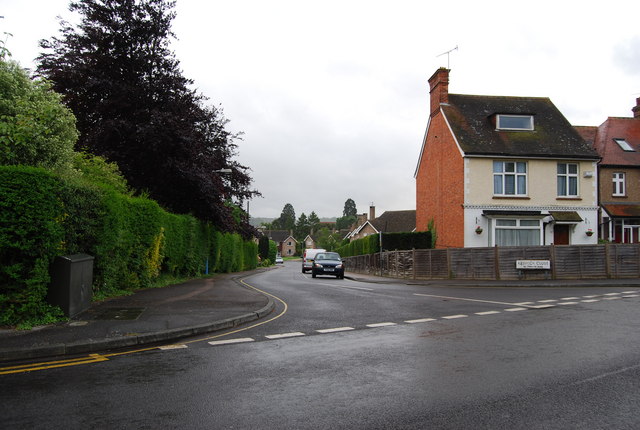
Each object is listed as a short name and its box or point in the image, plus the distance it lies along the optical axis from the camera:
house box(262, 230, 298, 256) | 172.50
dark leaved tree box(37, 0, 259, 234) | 22.36
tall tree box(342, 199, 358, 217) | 188.40
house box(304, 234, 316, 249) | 162.45
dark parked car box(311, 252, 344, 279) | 30.67
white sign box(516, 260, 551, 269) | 23.31
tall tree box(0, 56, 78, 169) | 13.45
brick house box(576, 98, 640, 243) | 32.16
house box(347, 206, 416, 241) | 74.50
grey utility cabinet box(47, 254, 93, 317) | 9.20
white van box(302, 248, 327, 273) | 42.25
